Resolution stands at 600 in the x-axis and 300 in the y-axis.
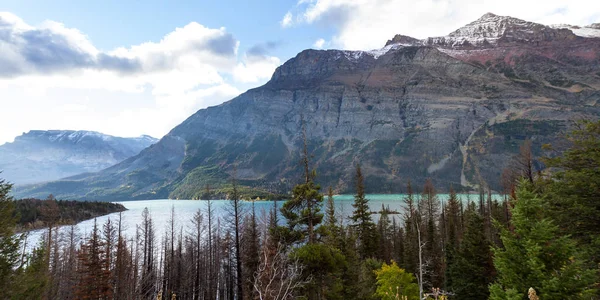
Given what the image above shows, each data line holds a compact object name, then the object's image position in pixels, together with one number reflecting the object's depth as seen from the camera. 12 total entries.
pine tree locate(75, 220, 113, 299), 25.45
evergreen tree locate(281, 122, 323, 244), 20.56
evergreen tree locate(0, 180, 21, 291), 15.73
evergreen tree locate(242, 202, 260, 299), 31.17
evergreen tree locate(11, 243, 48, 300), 15.72
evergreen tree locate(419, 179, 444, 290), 36.46
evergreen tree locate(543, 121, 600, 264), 14.47
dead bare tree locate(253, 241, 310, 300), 18.88
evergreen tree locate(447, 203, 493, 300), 22.53
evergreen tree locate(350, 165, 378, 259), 39.09
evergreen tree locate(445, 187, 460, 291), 28.05
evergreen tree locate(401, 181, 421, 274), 36.88
